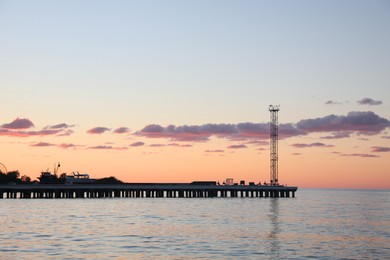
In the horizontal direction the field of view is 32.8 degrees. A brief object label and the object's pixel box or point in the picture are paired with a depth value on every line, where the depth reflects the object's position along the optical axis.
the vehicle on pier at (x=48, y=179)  174.25
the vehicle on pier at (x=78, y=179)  178.35
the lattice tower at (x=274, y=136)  156.62
